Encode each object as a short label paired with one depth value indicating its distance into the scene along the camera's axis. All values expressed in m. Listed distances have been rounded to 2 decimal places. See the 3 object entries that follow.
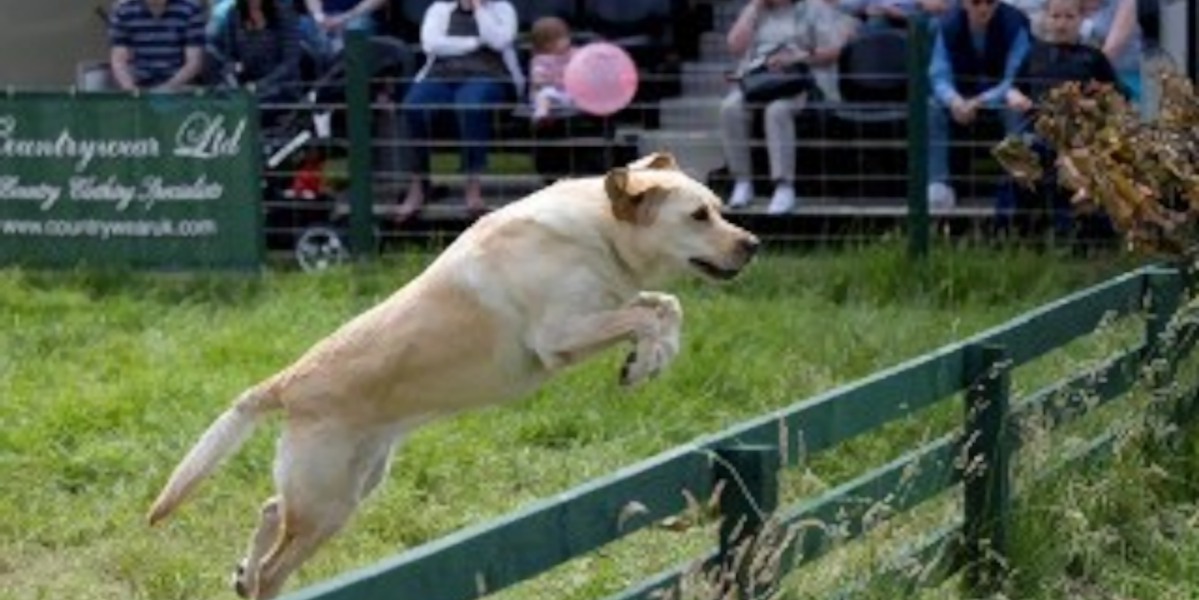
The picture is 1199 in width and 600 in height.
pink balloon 14.61
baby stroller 15.27
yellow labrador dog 7.00
